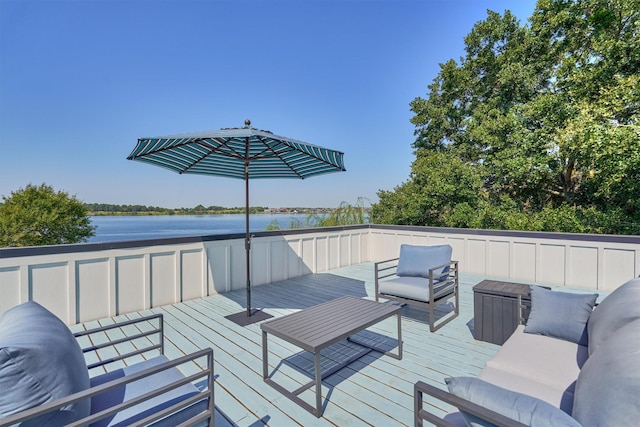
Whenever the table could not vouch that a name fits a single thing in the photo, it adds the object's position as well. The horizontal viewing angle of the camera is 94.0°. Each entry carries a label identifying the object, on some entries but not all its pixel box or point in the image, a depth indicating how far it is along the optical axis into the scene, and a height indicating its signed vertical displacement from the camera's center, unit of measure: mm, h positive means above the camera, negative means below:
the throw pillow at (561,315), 2051 -767
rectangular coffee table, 2003 -900
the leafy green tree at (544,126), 6520 +2191
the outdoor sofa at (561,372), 927 -684
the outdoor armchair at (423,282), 3403 -900
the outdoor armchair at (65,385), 1026 -672
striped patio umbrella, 3117 +692
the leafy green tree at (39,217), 14180 -303
